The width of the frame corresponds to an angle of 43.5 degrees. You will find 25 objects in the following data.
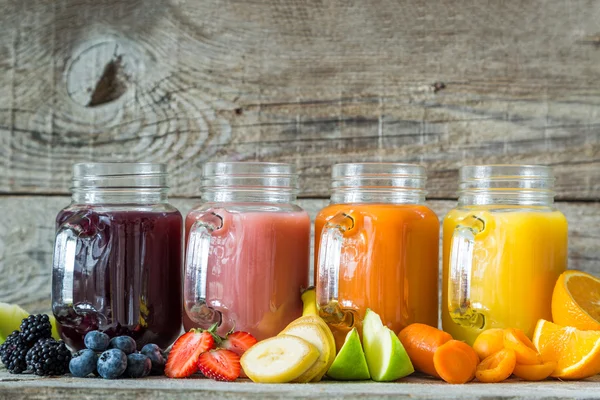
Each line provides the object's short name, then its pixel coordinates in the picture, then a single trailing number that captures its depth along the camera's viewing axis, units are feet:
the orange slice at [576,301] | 3.86
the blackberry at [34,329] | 3.69
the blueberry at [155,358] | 3.73
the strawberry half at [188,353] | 3.64
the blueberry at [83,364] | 3.56
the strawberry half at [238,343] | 3.75
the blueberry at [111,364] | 3.54
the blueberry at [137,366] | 3.61
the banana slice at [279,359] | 3.48
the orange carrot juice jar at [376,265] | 3.97
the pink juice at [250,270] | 3.98
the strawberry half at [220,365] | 3.57
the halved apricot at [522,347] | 3.64
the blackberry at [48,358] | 3.59
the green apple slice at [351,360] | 3.59
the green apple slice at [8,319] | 4.34
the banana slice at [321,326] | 3.60
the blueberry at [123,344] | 3.70
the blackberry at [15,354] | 3.66
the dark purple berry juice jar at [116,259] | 3.98
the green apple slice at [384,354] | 3.58
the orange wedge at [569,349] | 3.67
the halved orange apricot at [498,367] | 3.60
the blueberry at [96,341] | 3.67
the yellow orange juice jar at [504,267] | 3.95
